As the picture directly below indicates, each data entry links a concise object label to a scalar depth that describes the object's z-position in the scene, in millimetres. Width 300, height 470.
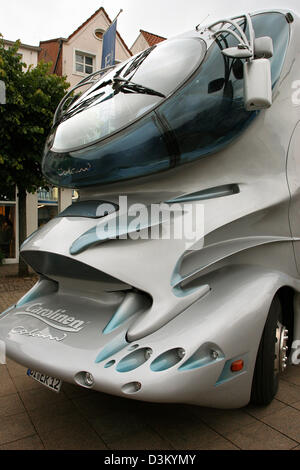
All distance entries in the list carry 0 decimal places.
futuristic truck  2195
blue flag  9703
